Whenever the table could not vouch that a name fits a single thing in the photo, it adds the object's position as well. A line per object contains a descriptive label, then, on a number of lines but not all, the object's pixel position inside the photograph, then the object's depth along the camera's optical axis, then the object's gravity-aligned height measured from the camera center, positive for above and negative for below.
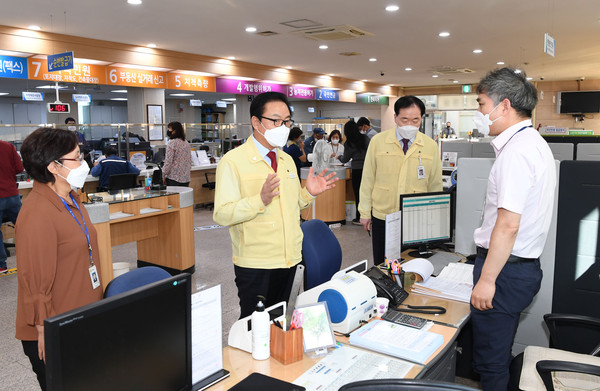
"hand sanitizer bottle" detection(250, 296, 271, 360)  1.73 -0.67
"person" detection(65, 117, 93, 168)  7.99 +0.17
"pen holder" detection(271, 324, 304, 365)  1.75 -0.72
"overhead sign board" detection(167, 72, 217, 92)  10.09 +1.45
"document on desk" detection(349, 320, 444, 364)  1.83 -0.76
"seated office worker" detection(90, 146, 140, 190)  7.29 -0.29
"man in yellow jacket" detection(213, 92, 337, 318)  2.43 -0.30
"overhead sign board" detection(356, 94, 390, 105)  16.46 +1.75
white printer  2.01 -0.64
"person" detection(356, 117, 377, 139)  8.84 +0.39
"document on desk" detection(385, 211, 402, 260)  2.91 -0.53
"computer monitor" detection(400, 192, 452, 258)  3.18 -0.49
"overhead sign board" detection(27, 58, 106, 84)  7.87 +1.32
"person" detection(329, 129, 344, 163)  9.91 +0.07
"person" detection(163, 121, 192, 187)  7.73 -0.13
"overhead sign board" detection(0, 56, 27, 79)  7.54 +1.32
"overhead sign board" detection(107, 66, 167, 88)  8.95 +1.40
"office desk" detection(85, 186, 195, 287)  5.05 -0.85
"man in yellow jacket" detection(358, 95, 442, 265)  3.42 -0.12
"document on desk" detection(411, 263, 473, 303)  2.51 -0.75
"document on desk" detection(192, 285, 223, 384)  1.53 -0.60
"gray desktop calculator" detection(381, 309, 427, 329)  2.10 -0.76
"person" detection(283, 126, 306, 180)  8.95 -0.01
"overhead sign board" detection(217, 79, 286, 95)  11.14 +1.52
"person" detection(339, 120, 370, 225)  8.16 +0.01
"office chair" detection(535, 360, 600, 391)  1.90 -0.87
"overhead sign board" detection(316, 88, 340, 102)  14.45 +1.65
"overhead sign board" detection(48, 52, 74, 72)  7.17 +1.33
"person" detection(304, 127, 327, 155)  10.30 +0.21
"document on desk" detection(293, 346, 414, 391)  1.64 -0.79
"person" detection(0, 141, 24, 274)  5.56 -0.38
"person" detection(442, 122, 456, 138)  18.39 +0.66
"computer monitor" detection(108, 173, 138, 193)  6.86 -0.46
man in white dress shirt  2.01 -0.32
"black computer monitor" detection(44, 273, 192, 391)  1.04 -0.47
